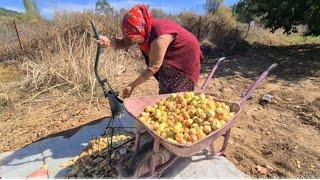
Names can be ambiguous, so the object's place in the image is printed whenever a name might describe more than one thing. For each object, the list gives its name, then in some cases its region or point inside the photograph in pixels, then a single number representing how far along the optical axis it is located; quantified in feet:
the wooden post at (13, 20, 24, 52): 16.86
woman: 5.67
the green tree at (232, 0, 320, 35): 17.08
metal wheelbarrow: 4.97
